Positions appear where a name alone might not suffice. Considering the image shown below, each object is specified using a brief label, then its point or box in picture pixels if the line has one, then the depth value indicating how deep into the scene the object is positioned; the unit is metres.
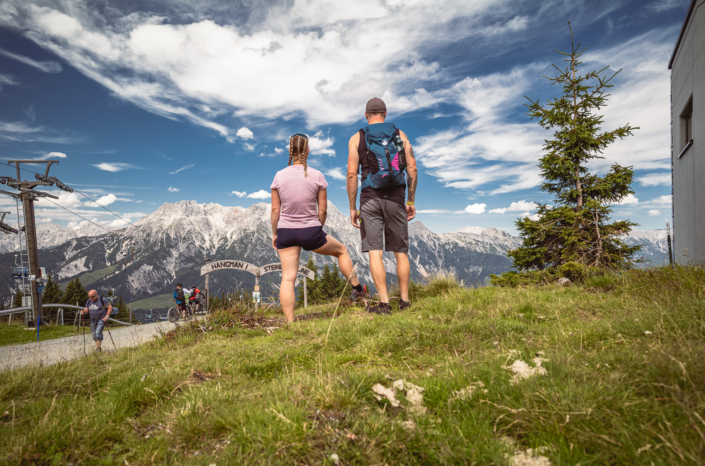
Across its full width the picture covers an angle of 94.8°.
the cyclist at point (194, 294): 22.80
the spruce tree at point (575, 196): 11.01
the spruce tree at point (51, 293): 64.31
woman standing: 4.99
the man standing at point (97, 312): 11.48
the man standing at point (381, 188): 4.67
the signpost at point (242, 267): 18.86
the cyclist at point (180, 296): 20.33
